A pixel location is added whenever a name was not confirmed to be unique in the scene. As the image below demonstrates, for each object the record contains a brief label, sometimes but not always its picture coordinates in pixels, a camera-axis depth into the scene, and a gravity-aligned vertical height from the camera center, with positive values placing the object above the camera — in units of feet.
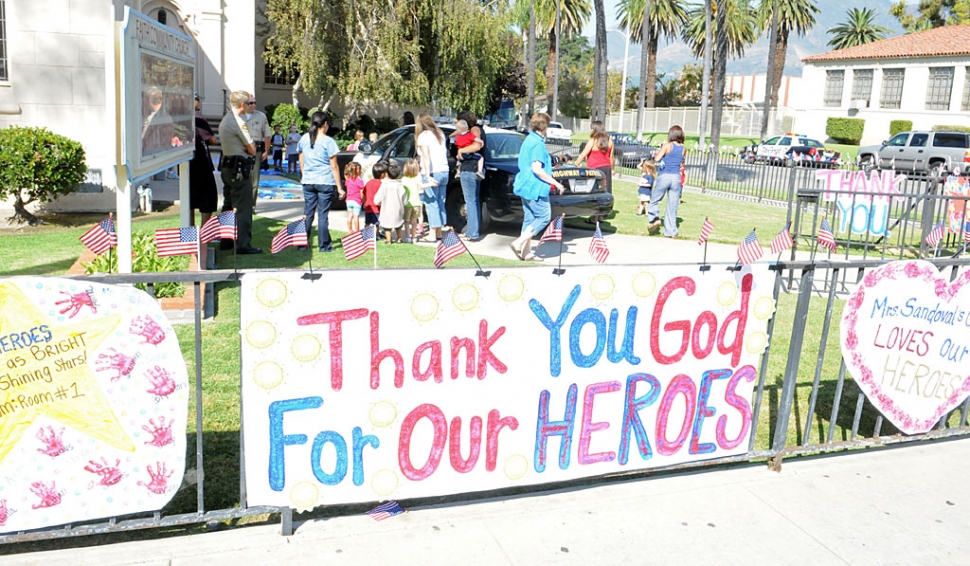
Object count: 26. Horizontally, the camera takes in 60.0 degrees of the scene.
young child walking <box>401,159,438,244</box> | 35.93 -2.26
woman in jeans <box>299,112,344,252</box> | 32.07 -1.44
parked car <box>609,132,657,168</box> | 90.63 -0.44
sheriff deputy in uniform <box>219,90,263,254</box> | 30.01 -1.10
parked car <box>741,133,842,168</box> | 115.81 +0.98
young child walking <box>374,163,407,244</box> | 34.76 -2.58
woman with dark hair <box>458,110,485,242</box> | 36.01 -1.58
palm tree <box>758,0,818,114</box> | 191.50 +33.82
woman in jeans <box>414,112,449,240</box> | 35.27 -0.56
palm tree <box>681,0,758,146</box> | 221.25 +33.80
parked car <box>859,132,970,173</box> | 99.96 +1.53
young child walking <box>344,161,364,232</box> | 35.58 -2.46
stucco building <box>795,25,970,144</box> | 149.38 +14.93
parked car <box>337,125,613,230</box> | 37.47 -1.72
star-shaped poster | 10.59 -3.63
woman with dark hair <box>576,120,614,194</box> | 40.55 -0.33
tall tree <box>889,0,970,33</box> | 176.55 +32.66
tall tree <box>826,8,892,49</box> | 238.48 +37.25
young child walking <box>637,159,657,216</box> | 47.83 -1.91
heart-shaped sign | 15.84 -3.43
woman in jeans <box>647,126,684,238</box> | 40.04 -1.07
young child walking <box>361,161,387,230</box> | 35.94 -2.50
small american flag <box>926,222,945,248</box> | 27.24 -2.33
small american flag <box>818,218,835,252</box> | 20.20 -1.93
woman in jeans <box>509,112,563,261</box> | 31.32 -1.46
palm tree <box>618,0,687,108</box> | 219.28 +34.82
